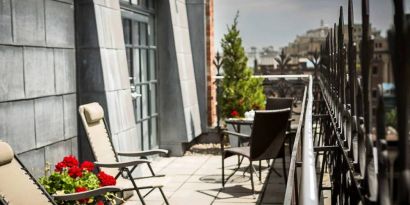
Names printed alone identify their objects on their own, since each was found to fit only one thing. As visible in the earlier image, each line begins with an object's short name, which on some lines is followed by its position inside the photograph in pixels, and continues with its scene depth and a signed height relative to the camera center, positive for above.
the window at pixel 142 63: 8.75 +0.21
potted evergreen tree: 10.52 -0.15
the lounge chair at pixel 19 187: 4.09 -0.71
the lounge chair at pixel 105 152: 5.55 -0.72
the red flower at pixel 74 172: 4.84 -0.72
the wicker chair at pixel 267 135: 6.64 -0.67
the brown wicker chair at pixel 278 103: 8.53 -0.44
